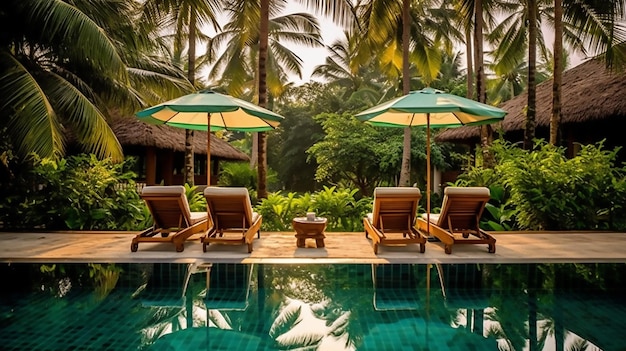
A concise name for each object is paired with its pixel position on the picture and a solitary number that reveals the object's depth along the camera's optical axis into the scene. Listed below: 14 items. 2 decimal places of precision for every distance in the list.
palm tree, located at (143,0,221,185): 11.41
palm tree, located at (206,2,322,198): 19.78
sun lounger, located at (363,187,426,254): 5.53
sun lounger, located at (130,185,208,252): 5.54
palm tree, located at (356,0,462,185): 12.51
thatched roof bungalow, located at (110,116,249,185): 13.82
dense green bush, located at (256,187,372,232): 8.02
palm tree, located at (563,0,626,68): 10.16
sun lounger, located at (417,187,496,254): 5.56
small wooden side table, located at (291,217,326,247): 5.80
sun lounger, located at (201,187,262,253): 5.52
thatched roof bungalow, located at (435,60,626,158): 10.70
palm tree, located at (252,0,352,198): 9.60
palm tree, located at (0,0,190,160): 7.14
